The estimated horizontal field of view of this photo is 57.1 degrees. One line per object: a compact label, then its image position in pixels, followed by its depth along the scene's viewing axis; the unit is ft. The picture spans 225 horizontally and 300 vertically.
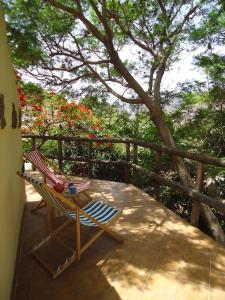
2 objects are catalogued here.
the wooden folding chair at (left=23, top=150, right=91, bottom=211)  10.20
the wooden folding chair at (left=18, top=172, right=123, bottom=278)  6.50
